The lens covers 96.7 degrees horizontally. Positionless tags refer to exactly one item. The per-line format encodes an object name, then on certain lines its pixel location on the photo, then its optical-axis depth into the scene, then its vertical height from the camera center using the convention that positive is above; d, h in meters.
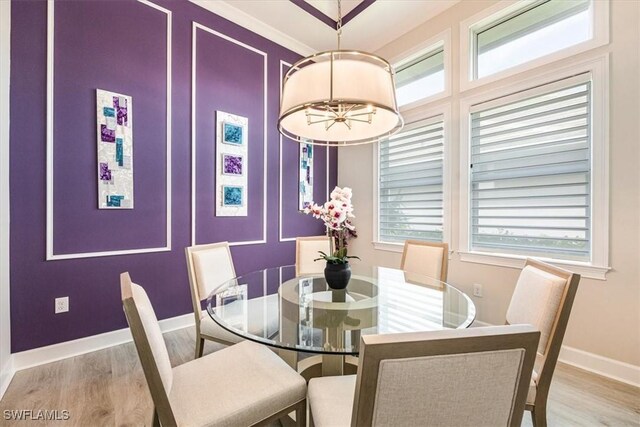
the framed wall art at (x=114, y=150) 2.31 +0.52
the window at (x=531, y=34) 2.21 +1.55
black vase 1.74 -0.38
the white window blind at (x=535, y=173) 2.18 +0.34
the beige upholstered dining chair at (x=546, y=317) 1.14 -0.45
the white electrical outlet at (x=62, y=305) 2.17 -0.71
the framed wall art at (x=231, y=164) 3.02 +0.52
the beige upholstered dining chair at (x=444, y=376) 0.63 -0.38
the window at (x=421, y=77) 3.15 +1.60
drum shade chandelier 1.42 +0.66
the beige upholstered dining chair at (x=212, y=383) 0.93 -0.71
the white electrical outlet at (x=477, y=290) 2.71 -0.74
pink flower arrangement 1.72 -0.01
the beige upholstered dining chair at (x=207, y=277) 1.81 -0.47
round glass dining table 1.23 -0.52
